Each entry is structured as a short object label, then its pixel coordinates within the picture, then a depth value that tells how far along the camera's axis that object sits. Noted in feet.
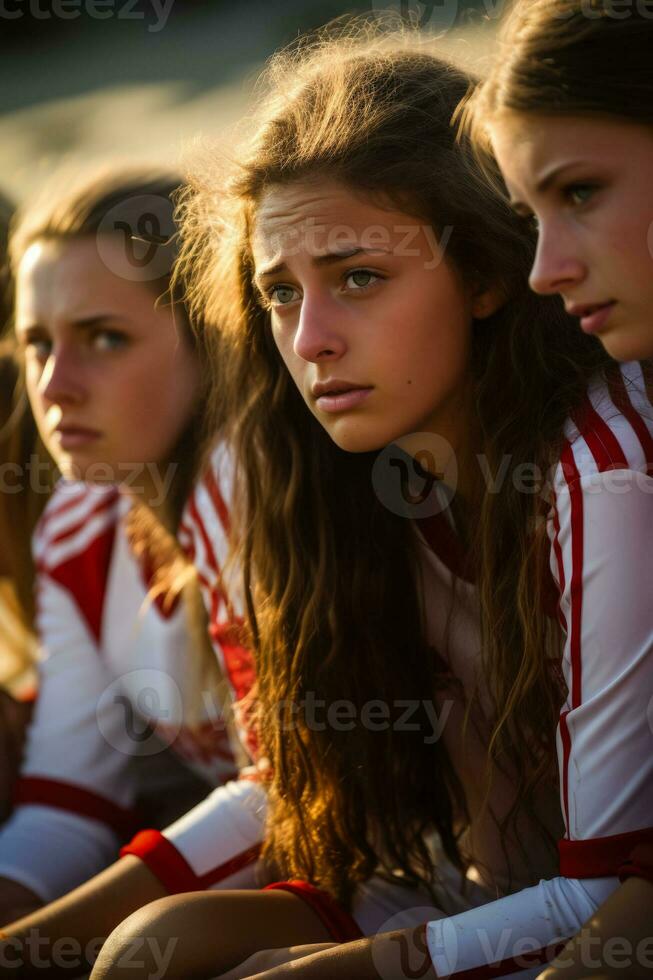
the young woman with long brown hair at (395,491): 10.95
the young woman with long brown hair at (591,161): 10.60
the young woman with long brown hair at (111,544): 11.99
